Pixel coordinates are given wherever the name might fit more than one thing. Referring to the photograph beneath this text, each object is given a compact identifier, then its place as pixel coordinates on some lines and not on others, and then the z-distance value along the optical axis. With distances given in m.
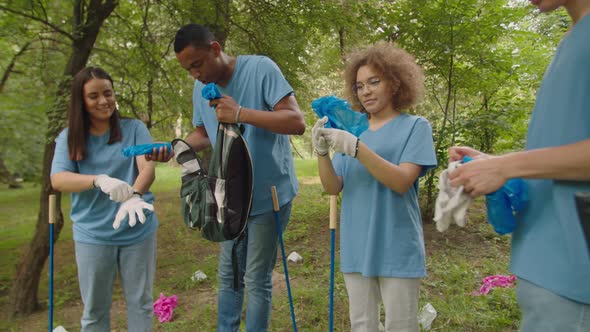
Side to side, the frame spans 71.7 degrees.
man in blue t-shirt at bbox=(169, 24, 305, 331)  2.00
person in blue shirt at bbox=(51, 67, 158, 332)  2.03
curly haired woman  1.59
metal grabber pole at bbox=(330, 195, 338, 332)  1.94
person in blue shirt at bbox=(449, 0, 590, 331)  0.86
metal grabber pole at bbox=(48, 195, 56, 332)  2.24
